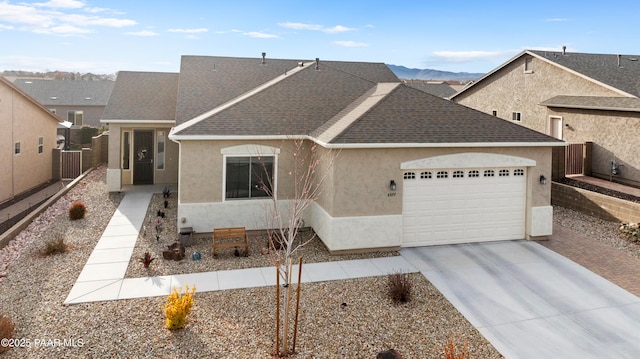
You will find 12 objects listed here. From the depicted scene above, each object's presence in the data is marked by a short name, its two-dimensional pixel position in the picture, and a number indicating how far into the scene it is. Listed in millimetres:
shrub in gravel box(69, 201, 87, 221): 14852
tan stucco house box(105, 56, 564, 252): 12016
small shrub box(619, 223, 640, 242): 13297
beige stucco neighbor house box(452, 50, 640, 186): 18828
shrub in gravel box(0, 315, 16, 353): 6899
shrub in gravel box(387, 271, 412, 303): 8977
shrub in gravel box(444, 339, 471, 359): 6238
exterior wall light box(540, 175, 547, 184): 13203
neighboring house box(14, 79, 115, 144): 48388
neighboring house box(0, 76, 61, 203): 19562
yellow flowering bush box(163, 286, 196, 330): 7574
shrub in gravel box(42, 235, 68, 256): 11434
